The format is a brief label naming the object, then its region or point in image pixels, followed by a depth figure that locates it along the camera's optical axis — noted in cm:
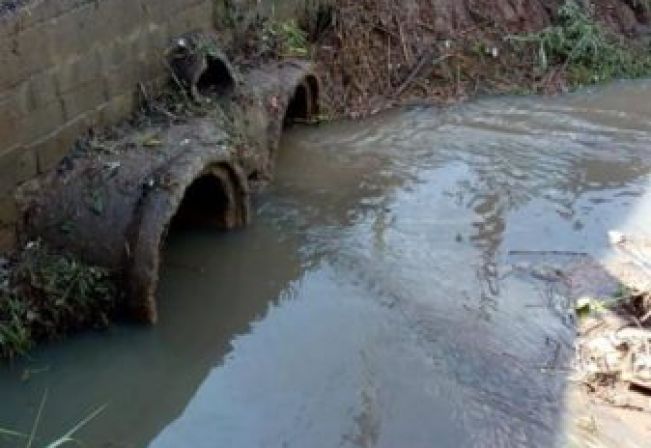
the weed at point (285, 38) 652
